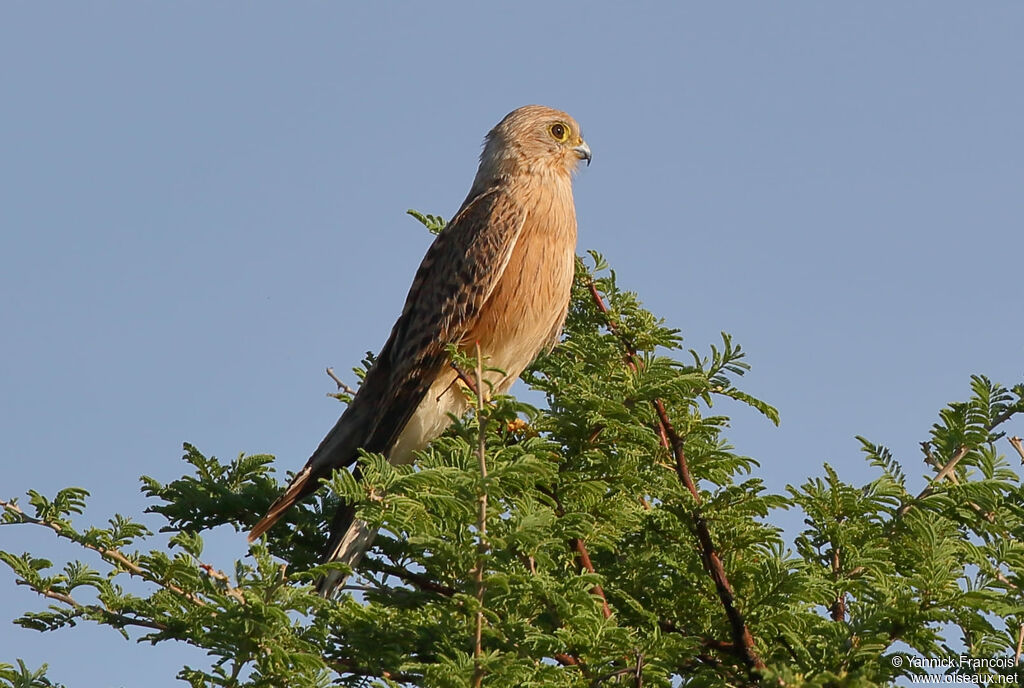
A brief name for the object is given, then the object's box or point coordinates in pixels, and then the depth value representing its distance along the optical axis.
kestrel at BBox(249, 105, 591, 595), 9.56
